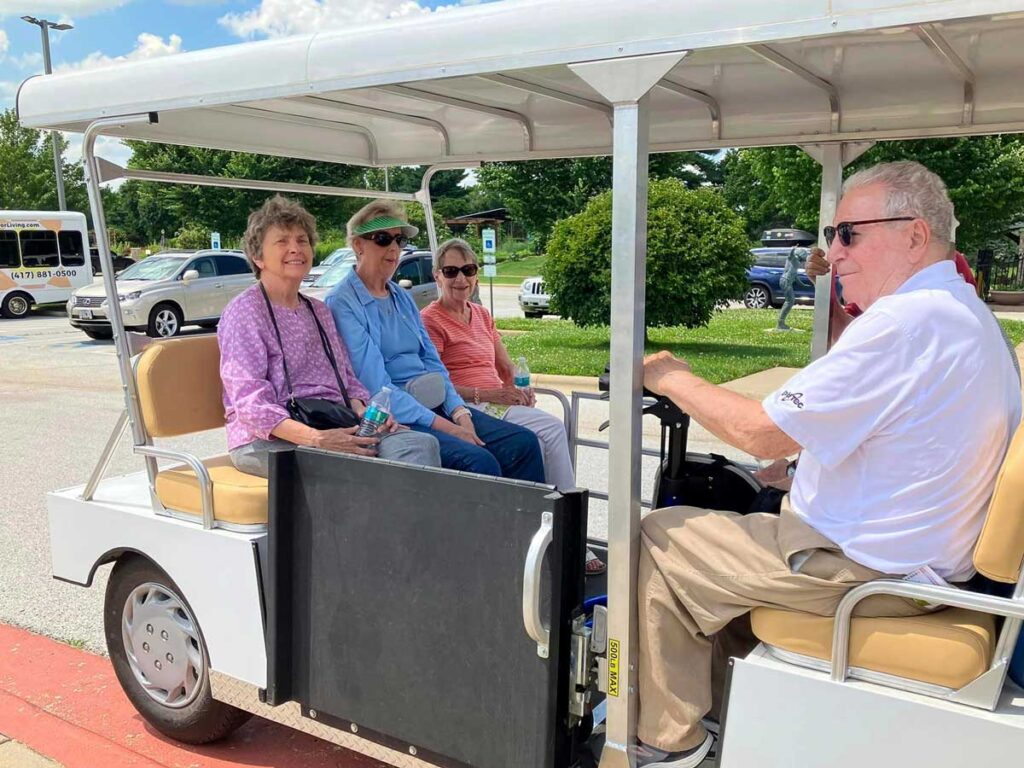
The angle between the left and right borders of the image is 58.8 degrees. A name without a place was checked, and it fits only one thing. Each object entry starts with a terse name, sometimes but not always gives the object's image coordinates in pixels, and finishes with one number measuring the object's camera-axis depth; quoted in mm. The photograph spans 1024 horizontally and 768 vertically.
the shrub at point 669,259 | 11477
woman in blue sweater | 3461
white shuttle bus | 20938
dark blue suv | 21875
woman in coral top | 4254
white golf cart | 1790
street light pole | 22417
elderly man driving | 1844
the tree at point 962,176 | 11414
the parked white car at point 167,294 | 15930
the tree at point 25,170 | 29359
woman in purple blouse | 2967
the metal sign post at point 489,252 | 9078
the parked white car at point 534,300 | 19422
